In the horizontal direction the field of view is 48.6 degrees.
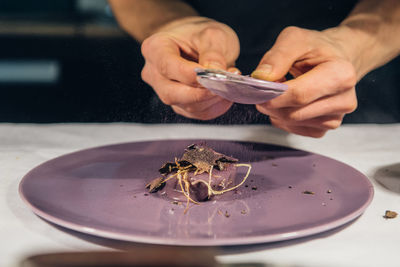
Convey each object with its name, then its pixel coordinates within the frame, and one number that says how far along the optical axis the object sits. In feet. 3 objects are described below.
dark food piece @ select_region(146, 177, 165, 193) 2.34
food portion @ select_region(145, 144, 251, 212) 2.29
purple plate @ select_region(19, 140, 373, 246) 1.78
